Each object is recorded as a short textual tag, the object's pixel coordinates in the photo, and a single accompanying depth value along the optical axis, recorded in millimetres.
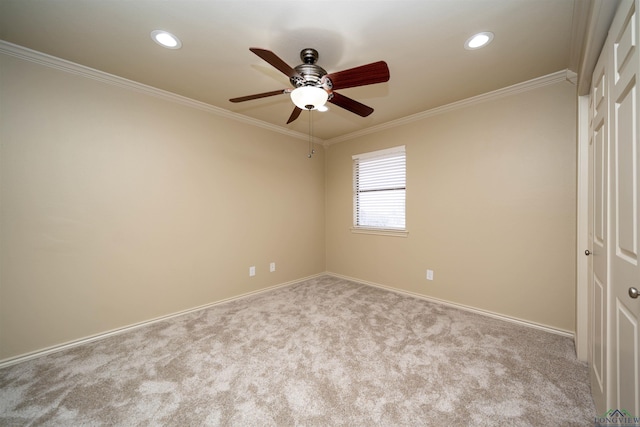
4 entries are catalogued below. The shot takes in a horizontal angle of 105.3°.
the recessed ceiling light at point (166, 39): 1784
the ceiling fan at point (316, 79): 1552
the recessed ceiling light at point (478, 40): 1797
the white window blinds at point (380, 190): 3578
